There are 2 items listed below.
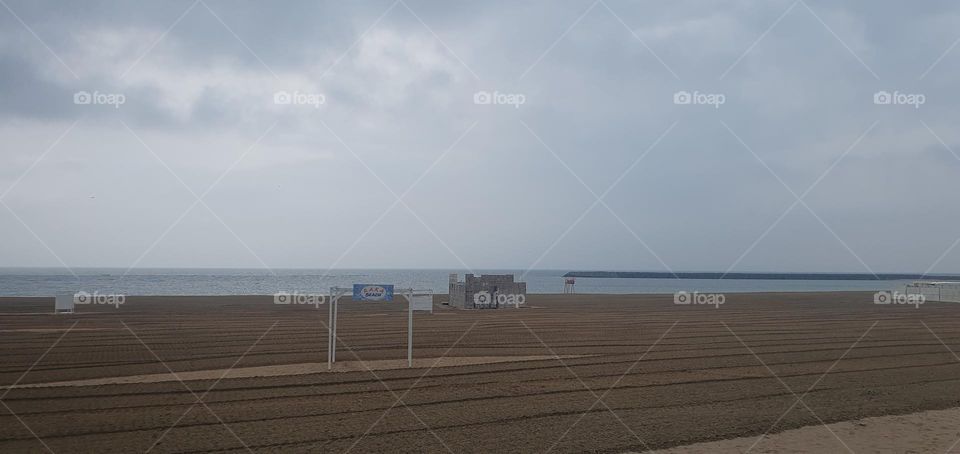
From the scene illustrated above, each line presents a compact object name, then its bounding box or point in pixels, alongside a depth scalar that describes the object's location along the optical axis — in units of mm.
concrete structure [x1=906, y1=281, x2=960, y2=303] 45000
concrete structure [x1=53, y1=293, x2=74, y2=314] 28688
